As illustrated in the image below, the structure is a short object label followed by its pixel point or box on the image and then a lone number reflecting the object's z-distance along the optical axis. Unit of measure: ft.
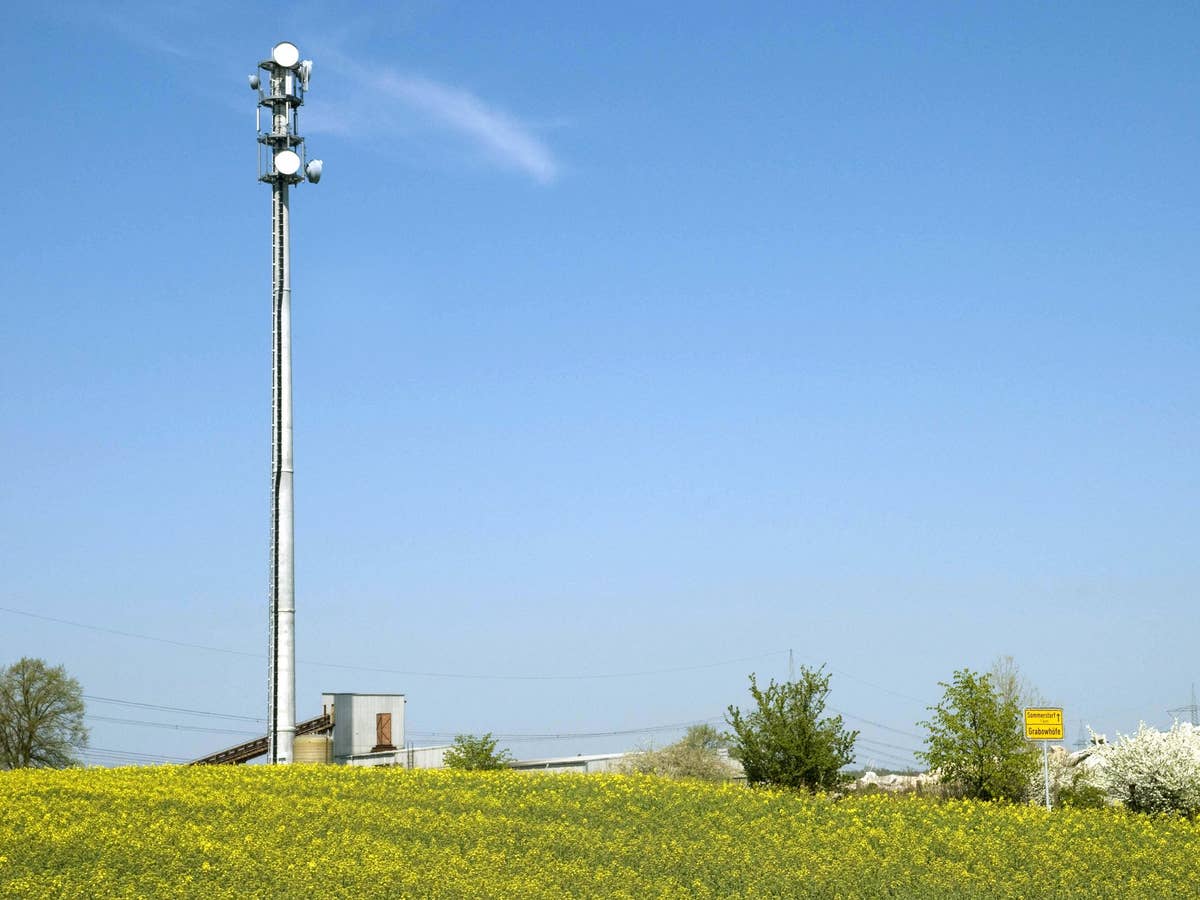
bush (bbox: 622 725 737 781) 164.45
